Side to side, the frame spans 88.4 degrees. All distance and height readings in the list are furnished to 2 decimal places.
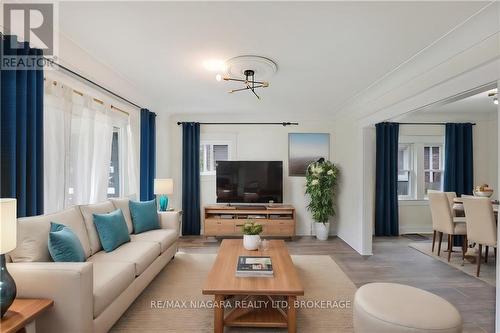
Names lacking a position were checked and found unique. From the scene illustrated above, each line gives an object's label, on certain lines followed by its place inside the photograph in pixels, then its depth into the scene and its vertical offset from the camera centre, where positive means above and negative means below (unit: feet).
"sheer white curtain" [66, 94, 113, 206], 9.70 +0.59
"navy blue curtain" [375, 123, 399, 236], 17.38 -1.02
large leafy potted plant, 16.33 -1.72
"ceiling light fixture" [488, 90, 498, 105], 11.70 +3.37
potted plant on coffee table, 9.53 -2.64
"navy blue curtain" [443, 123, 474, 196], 17.37 +0.55
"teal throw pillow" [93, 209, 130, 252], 8.82 -2.27
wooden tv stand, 15.85 -3.33
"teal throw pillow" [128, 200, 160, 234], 11.33 -2.27
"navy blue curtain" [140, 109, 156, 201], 14.78 +0.60
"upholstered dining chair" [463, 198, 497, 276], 10.44 -2.35
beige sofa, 5.49 -2.90
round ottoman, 4.90 -2.96
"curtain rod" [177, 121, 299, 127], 17.48 +2.90
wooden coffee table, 6.42 -3.16
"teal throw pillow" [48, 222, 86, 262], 6.48 -2.08
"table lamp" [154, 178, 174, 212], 14.37 -1.26
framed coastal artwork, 17.80 +1.10
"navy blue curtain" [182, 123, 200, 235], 17.29 -0.91
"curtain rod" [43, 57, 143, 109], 7.98 +3.16
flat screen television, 16.79 -1.13
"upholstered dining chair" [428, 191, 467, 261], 12.55 -2.74
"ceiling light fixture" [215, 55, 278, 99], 8.87 +3.62
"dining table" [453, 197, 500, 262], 12.28 -2.21
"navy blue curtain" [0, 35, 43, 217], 6.38 +0.93
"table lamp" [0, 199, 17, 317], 4.56 -1.40
